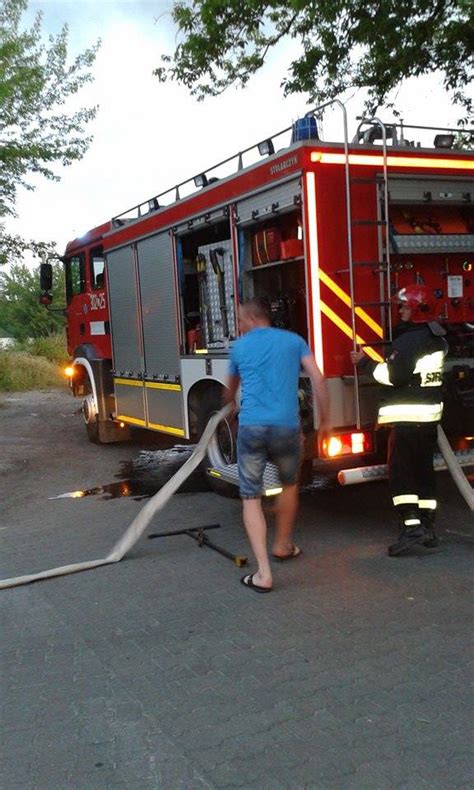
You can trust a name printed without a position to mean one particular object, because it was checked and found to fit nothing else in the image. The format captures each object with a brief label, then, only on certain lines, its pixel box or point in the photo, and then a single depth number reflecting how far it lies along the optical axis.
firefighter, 5.13
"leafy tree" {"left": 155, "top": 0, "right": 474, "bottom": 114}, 9.72
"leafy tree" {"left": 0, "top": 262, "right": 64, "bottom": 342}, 39.19
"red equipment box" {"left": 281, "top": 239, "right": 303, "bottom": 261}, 5.92
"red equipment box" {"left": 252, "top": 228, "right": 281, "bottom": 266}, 6.22
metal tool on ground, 5.17
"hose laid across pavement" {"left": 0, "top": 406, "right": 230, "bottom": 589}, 5.23
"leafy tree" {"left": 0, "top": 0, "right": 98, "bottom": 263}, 16.14
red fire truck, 5.52
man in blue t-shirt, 4.74
